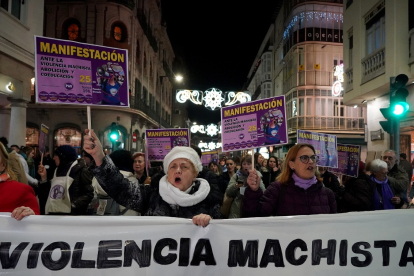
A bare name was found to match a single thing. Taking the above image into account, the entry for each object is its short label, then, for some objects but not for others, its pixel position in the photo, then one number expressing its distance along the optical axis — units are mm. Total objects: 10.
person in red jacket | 3258
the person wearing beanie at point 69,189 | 4945
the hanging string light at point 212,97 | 15852
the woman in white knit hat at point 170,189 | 3098
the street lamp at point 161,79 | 19702
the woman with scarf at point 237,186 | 5707
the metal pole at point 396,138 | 7886
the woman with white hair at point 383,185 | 5309
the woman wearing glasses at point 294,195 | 3615
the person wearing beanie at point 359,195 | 4777
